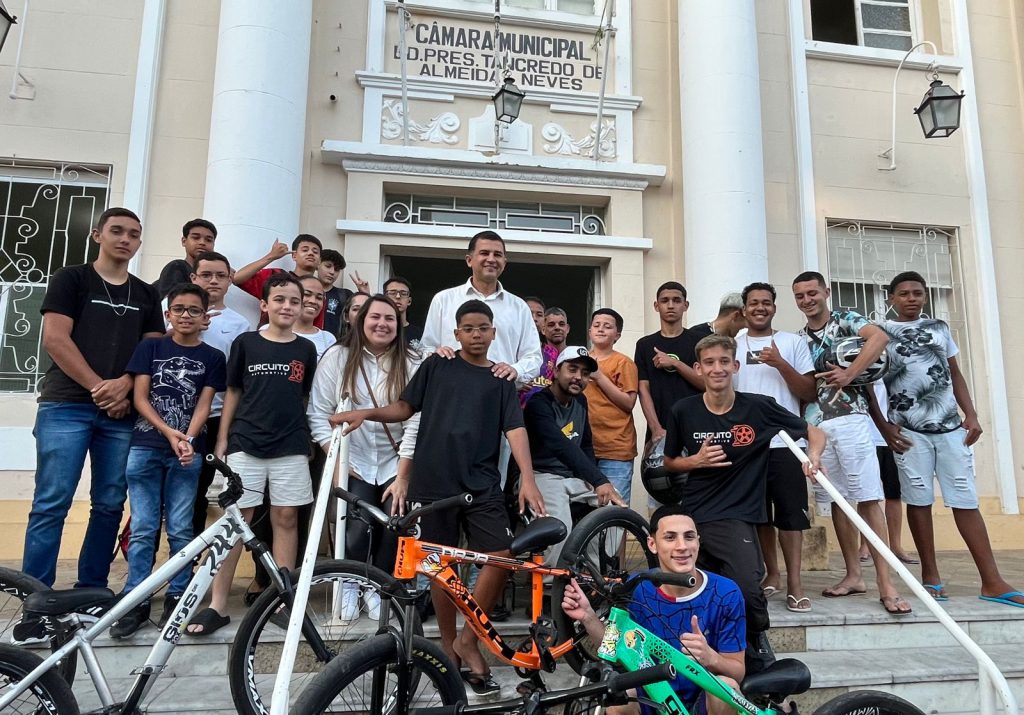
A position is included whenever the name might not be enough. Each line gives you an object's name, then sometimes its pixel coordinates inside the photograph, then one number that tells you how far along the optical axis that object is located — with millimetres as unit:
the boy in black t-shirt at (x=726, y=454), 3531
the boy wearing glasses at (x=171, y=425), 3641
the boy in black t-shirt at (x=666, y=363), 4762
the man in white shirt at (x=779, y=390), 4156
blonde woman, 3902
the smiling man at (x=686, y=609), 2645
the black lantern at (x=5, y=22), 5664
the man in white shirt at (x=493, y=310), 4211
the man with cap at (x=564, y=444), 3926
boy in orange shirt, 4680
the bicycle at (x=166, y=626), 2455
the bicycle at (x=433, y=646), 2475
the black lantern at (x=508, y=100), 6621
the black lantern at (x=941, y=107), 7172
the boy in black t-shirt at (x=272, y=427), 3779
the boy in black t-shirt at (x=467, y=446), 3264
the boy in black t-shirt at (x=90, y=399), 3576
